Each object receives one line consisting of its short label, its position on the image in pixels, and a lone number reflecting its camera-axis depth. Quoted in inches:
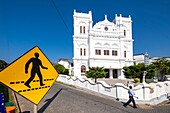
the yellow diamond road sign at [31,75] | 90.3
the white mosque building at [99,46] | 1524.4
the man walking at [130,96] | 356.4
